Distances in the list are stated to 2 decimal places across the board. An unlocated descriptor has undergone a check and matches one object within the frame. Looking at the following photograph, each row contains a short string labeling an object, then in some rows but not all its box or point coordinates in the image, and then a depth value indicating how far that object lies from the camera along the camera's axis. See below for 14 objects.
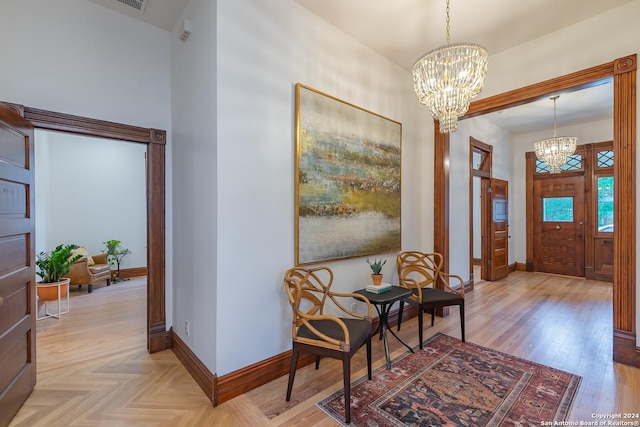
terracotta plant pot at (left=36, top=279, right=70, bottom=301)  3.73
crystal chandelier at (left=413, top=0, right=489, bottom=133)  2.00
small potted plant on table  2.78
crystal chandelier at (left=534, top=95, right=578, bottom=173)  4.80
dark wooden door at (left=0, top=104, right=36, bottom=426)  1.81
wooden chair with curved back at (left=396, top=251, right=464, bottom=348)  2.89
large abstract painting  2.55
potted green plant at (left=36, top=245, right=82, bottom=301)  3.78
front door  5.91
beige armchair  4.86
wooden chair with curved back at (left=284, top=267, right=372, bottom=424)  1.88
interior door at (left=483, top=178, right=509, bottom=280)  5.65
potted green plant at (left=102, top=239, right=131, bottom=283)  5.80
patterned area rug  1.88
